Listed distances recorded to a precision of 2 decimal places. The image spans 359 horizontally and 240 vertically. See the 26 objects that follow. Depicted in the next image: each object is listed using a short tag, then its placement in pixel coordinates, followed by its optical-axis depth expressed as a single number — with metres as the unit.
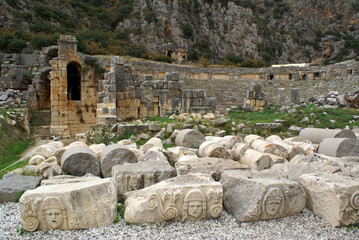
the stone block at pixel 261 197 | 4.36
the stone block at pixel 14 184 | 4.99
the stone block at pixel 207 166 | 5.57
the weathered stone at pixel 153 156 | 6.49
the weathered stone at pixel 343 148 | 6.94
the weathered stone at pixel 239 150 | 7.21
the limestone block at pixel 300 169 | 5.45
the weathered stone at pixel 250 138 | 8.30
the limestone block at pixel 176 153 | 7.15
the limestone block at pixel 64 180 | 4.86
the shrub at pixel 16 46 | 27.36
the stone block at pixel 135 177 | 5.18
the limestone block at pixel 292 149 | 7.28
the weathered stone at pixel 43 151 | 7.54
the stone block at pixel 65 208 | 3.99
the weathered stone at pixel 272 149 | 7.09
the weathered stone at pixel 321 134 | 8.30
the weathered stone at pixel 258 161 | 6.41
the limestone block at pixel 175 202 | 4.28
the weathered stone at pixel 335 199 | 4.20
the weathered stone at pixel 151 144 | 8.00
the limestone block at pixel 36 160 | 6.91
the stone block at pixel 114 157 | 6.29
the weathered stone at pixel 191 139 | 8.52
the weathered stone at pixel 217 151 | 6.88
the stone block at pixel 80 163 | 5.96
